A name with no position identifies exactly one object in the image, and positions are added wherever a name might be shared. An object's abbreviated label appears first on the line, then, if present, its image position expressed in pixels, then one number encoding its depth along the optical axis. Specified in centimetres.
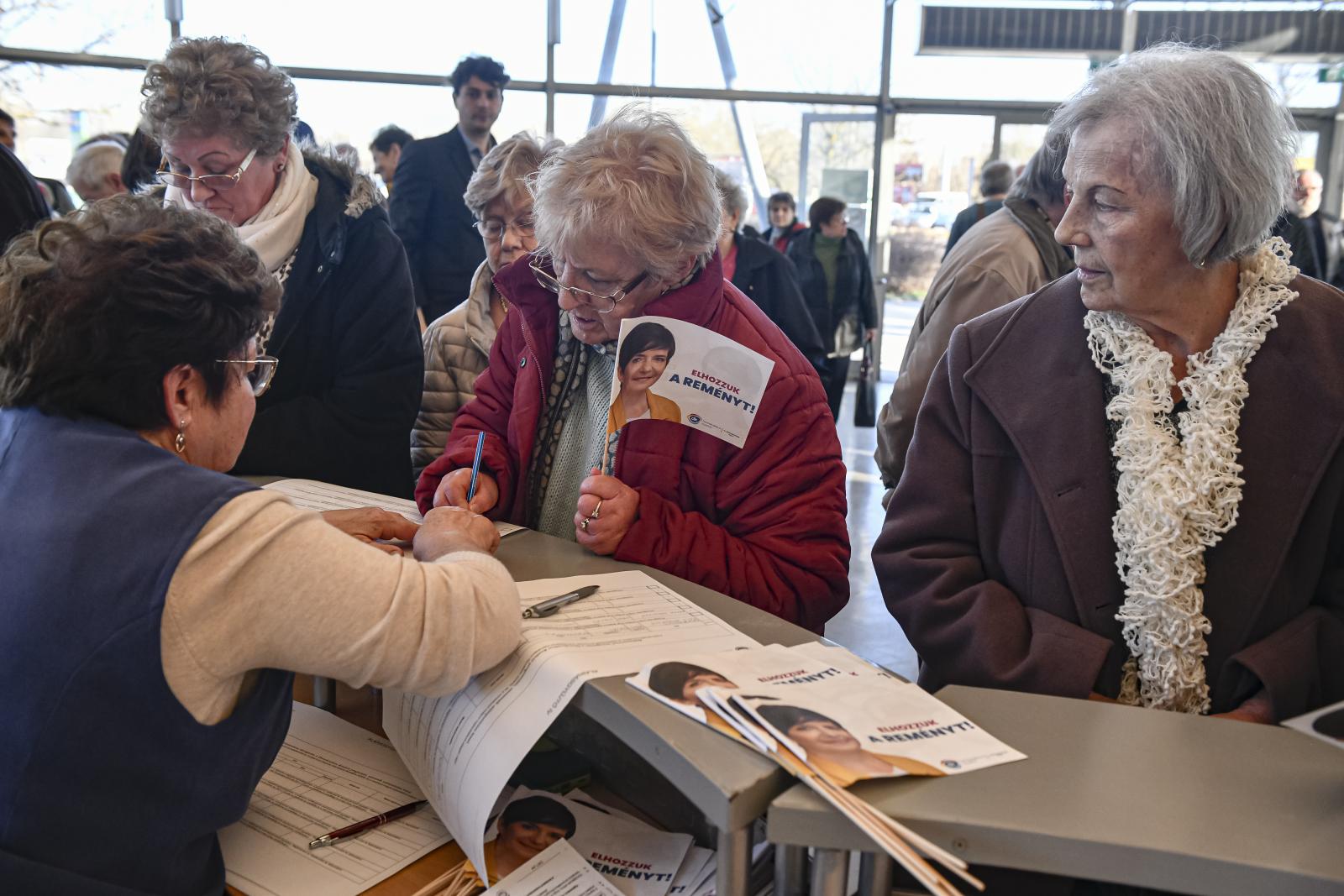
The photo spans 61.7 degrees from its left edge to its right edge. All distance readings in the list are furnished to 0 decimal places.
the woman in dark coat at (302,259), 238
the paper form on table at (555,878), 132
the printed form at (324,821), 137
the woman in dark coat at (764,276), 471
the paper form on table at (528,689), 125
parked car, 964
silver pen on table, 142
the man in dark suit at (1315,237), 509
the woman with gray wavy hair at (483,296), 288
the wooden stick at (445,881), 133
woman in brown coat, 154
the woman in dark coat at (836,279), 736
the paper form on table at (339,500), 194
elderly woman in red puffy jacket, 176
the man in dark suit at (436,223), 480
